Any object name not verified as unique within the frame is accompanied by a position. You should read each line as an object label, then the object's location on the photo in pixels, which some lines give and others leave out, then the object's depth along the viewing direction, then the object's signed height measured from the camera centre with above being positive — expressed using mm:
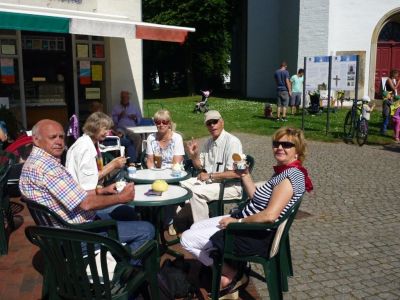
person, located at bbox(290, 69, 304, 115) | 16984 -10
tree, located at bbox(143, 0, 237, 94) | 27531 +2813
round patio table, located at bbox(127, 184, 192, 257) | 3765 -920
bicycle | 11164 -917
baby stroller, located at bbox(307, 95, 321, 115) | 17234 -645
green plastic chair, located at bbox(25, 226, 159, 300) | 2531 -998
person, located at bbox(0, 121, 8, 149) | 6211 -620
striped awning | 6516 +986
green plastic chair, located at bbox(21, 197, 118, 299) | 3049 -923
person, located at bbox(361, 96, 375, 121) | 11094 -497
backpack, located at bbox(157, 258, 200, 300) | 3557 -1523
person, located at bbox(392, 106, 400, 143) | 11094 -866
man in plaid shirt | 3055 -639
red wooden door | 20531 +1353
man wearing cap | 4590 -811
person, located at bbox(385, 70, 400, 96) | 12148 +148
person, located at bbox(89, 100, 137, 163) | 8117 -1014
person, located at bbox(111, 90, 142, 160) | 8750 -520
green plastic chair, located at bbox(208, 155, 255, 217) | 4598 -1150
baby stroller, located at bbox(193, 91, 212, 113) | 19328 -722
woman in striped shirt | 3268 -888
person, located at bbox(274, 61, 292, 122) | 15266 -74
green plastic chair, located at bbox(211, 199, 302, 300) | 3201 -1174
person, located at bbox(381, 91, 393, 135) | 11945 -473
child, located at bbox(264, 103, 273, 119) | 16448 -858
